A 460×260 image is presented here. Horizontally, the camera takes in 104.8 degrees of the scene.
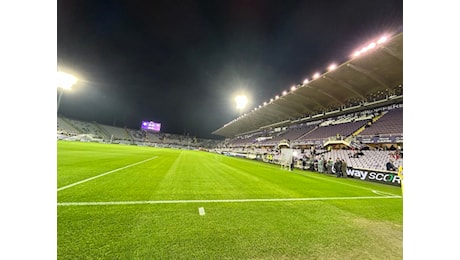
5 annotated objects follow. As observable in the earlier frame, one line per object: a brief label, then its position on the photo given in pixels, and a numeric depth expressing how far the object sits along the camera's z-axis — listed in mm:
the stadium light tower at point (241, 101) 40119
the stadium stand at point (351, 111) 15113
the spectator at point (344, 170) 12777
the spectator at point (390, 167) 12191
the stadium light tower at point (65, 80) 26147
